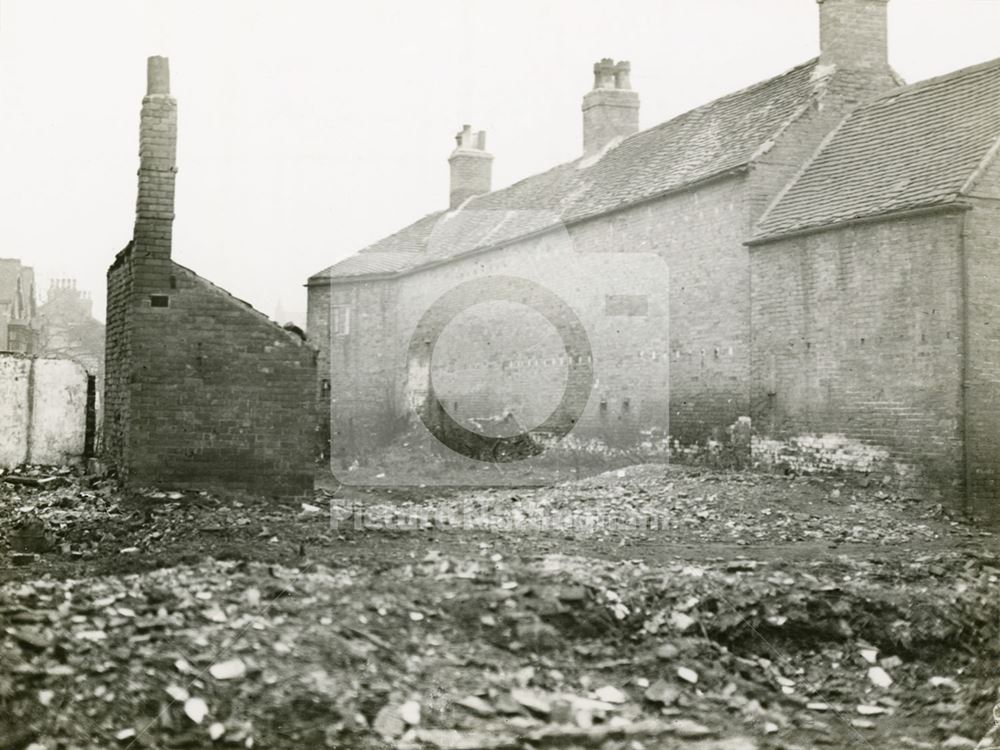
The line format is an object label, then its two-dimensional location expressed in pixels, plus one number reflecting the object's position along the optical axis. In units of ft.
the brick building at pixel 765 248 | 46.88
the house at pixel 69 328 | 157.07
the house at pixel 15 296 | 115.55
